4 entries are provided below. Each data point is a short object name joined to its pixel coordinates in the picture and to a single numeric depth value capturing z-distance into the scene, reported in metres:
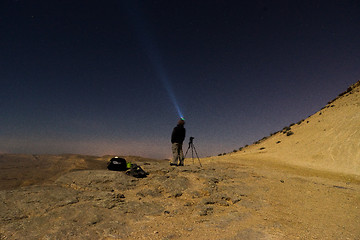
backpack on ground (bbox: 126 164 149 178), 8.51
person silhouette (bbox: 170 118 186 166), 12.07
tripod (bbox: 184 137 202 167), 13.74
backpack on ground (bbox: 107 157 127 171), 8.98
